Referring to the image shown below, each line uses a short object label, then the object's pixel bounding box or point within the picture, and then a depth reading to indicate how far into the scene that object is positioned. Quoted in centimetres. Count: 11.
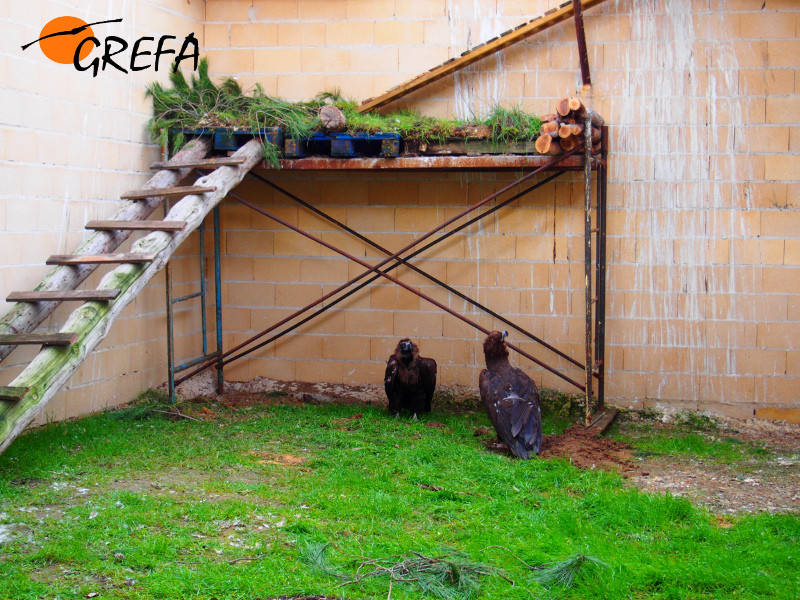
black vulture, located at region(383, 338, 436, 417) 754
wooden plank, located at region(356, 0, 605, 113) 762
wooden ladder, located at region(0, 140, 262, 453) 504
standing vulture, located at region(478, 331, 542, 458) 643
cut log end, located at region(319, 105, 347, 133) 729
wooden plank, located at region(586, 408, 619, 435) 724
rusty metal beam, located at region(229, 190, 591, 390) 760
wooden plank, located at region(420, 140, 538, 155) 730
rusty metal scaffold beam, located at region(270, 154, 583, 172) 723
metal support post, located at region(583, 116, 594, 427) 703
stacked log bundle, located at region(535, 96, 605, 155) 689
